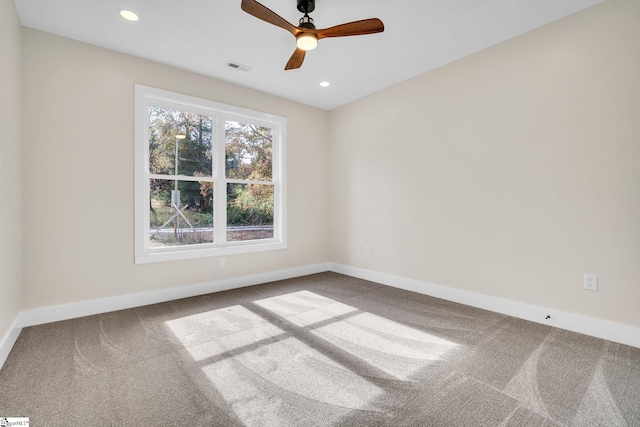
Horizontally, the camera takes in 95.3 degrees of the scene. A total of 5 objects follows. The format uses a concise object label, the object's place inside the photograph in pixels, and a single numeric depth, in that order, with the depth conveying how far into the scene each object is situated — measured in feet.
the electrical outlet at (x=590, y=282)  8.13
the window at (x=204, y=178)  11.21
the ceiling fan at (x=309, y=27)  7.08
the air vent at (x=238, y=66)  11.33
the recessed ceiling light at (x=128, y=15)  8.30
